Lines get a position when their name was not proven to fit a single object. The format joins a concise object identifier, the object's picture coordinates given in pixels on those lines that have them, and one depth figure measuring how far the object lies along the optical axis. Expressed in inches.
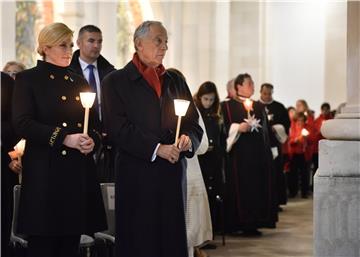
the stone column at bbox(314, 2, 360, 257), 242.2
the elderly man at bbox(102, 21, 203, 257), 215.8
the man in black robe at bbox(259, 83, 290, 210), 536.7
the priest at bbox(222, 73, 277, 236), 404.2
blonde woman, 212.5
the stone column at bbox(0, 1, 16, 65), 458.3
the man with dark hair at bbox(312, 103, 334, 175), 666.2
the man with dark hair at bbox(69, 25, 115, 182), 279.7
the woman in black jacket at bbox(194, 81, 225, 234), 360.5
